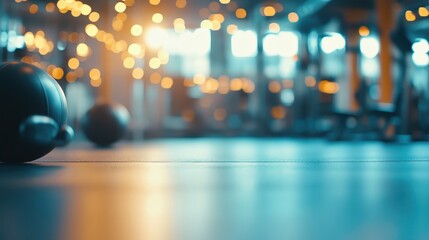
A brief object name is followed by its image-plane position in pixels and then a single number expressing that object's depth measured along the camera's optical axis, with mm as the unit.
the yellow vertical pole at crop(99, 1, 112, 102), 6430
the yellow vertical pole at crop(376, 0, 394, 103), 6359
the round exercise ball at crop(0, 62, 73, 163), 1767
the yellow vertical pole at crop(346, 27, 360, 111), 7867
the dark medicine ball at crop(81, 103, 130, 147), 3658
